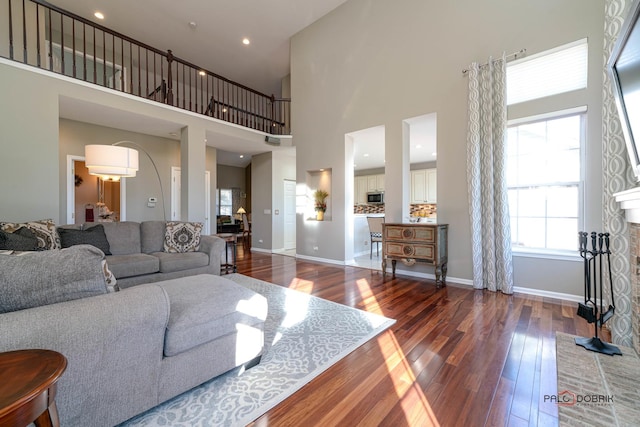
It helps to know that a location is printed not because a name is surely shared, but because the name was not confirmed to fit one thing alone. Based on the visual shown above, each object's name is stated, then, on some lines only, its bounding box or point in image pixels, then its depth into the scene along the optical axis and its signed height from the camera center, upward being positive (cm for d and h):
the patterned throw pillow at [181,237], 396 -37
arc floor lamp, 336 +68
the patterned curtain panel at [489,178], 345 +44
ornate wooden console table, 383 -50
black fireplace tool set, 182 -75
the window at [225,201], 1109 +49
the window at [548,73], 313 +172
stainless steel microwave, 958 +51
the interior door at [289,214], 741 -5
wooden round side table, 66 -46
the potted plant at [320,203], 576 +20
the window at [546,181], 327 +39
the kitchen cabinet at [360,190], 1020 +85
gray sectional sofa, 110 -58
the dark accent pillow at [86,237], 320 -29
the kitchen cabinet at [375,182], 966 +108
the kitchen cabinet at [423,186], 846 +84
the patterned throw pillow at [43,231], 282 -19
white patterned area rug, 143 -108
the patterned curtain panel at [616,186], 216 +21
